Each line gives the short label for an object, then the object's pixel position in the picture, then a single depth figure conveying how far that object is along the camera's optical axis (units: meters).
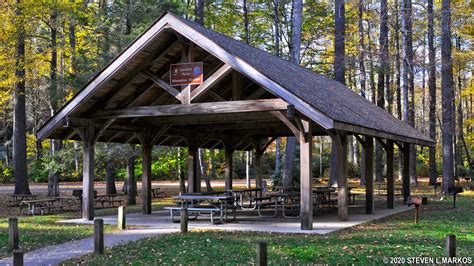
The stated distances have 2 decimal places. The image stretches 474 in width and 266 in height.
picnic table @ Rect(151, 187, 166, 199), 25.47
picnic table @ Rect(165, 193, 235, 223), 13.25
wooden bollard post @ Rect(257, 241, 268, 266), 5.93
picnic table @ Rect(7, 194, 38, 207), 20.73
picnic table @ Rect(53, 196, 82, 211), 19.88
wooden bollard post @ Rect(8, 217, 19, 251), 9.80
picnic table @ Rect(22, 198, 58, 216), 17.02
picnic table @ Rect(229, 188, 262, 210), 16.44
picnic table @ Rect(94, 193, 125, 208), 19.50
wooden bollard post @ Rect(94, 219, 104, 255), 9.28
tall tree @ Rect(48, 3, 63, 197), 20.92
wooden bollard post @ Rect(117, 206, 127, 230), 12.68
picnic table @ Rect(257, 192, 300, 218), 14.18
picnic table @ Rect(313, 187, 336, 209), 16.01
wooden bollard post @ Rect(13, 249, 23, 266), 6.40
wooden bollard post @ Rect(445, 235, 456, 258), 6.28
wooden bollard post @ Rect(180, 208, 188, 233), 11.58
